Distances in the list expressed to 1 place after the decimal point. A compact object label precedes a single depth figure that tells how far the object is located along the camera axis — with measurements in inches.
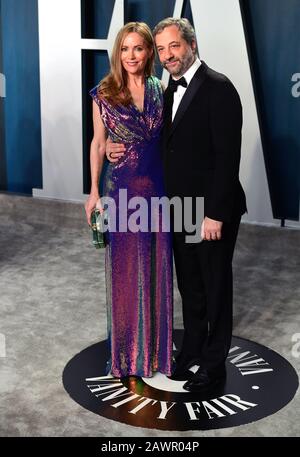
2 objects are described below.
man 104.7
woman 109.7
